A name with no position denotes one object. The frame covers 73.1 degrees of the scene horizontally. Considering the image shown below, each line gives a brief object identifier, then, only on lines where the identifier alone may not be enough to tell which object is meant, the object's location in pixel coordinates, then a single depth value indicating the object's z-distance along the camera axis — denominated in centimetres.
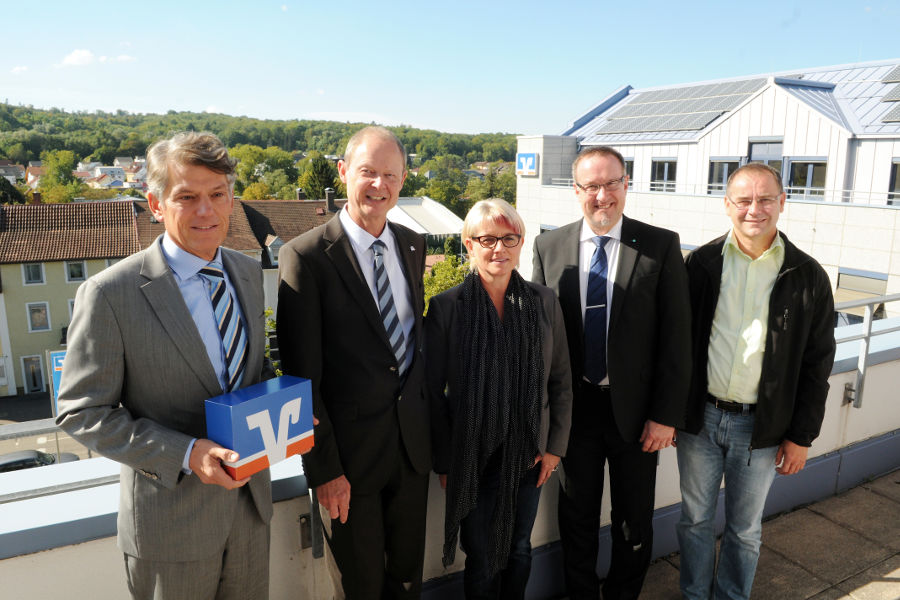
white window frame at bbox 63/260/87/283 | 3597
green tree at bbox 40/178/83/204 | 8931
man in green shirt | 255
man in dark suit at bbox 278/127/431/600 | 205
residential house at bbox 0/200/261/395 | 3491
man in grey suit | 154
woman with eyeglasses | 234
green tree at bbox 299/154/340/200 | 7519
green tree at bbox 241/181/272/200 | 9544
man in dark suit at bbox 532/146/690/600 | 259
